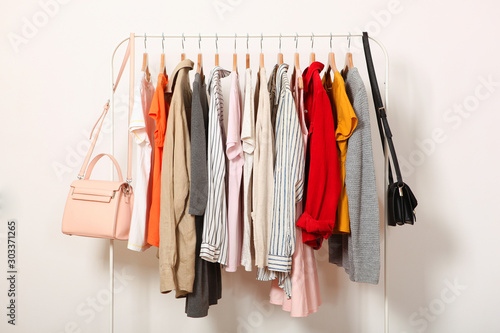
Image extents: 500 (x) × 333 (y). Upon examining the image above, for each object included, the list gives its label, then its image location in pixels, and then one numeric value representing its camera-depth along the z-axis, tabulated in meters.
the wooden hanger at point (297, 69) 1.35
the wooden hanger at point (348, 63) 1.44
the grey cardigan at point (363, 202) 1.25
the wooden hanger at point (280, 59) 1.47
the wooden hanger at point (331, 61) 1.44
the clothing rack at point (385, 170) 1.45
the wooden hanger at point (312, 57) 1.47
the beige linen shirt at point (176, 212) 1.24
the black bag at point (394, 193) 1.31
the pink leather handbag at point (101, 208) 1.38
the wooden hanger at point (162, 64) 1.43
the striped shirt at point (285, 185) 1.24
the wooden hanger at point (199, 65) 1.42
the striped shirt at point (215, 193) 1.25
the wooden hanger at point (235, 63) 1.44
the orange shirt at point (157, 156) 1.32
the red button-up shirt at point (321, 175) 1.25
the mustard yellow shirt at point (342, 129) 1.27
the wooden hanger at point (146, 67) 1.44
